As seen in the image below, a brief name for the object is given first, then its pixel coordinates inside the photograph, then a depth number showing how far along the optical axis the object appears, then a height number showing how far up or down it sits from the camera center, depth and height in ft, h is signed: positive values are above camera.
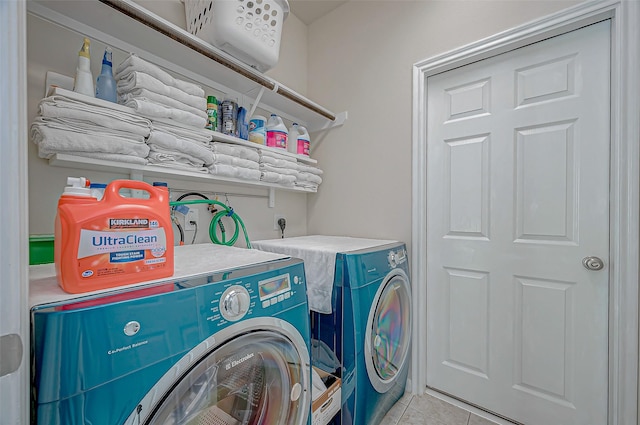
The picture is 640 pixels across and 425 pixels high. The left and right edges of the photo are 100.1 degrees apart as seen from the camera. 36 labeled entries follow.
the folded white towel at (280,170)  5.44 +0.86
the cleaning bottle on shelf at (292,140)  6.61 +1.72
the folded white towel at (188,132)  3.90 +1.20
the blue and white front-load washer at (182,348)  1.64 -1.06
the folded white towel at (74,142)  2.97 +0.81
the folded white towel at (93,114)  2.99 +1.15
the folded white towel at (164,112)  3.58 +1.38
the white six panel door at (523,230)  4.33 -0.37
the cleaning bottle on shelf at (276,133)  5.92 +1.70
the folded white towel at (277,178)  5.42 +0.67
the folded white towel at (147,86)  3.57 +1.72
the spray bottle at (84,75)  3.37 +1.71
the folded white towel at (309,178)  6.49 +0.80
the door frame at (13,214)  1.35 -0.02
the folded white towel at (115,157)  3.26 +0.67
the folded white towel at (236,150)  4.66 +1.09
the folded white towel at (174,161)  3.86 +0.74
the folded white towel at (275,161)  5.41 +1.02
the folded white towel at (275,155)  5.42 +1.17
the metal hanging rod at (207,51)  3.45 +2.56
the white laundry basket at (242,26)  4.18 +3.04
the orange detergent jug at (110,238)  1.96 -0.23
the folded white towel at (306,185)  6.51 +0.62
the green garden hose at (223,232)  5.19 -0.34
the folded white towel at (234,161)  4.58 +0.88
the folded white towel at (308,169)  6.46 +1.02
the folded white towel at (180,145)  3.77 +0.97
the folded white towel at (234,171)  4.55 +0.69
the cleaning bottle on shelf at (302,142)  6.63 +1.69
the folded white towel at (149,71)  3.58 +1.92
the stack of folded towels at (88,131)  2.99 +0.95
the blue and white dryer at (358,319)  4.09 -1.80
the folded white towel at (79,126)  3.01 +0.99
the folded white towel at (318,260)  4.29 -0.83
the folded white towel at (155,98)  3.63 +1.56
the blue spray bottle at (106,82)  3.61 +1.73
